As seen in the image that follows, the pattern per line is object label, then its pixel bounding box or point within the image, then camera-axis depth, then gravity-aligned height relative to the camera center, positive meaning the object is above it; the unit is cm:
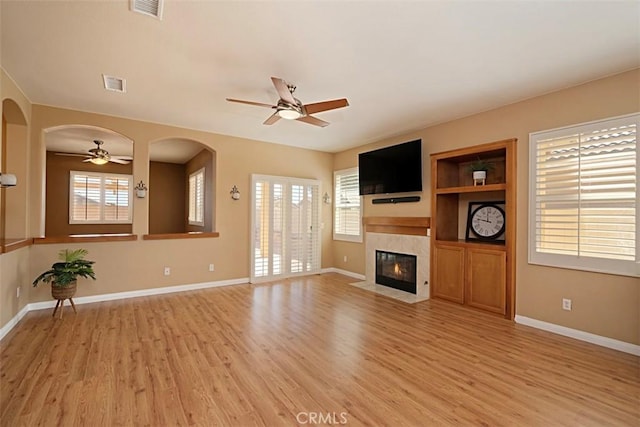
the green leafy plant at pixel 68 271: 381 -76
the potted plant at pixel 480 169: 430 +68
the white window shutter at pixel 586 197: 303 +21
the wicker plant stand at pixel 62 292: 386 -104
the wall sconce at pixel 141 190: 485 +35
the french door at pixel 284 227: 600 -28
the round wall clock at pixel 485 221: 434 -7
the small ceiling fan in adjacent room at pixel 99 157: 624 +114
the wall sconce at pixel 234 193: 576 +37
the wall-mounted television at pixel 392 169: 509 +82
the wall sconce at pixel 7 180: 290 +29
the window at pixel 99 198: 775 +35
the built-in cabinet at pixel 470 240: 395 -30
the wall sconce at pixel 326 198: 704 +35
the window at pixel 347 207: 656 +16
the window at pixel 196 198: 724 +37
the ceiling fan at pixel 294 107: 305 +114
